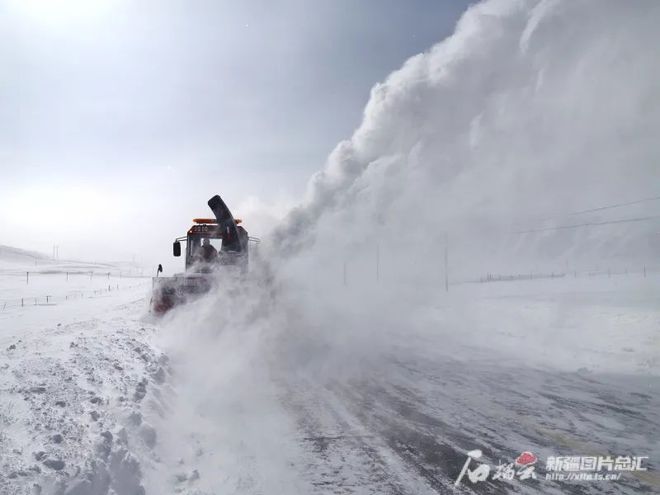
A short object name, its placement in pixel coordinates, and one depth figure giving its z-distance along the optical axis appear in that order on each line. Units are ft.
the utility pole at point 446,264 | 98.02
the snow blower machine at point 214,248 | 41.98
